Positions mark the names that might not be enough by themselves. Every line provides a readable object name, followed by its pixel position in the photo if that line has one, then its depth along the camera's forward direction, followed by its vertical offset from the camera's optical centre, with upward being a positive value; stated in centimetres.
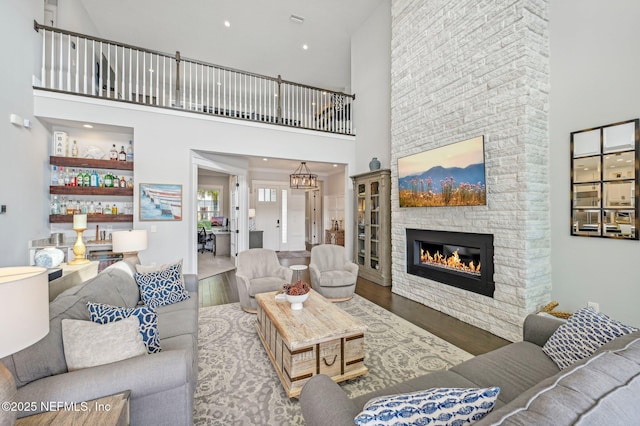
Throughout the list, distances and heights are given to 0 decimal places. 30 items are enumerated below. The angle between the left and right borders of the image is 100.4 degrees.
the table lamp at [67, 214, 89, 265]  321 -31
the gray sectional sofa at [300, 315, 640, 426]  72 -57
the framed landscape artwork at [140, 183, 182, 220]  462 +22
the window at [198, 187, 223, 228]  1082 +39
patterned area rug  193 -142
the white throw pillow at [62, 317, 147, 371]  141 -70
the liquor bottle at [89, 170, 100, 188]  461 +58
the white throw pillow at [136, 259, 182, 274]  301 -63
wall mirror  246 +32
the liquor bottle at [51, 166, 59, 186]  443 +63
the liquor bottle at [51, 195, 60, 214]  444 +13
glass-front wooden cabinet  517 -25
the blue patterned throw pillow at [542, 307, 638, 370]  154 -75
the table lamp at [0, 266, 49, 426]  92 -39
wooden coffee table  207 -109
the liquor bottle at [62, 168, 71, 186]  449 +60
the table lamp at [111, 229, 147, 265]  322 -34
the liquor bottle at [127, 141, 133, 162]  502 +122
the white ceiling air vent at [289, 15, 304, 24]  569 +420
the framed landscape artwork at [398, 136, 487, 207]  338 +53
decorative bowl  257 -84
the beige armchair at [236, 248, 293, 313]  369 -92
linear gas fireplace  336 -65
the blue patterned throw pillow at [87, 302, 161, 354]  172 -68
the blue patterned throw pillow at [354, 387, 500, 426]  85 -64
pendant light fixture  645 +79
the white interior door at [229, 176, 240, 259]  712 +4
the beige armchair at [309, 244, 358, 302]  413 -97
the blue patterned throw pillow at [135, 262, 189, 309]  278 -79
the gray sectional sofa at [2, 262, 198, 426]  125 -82
